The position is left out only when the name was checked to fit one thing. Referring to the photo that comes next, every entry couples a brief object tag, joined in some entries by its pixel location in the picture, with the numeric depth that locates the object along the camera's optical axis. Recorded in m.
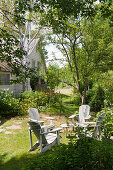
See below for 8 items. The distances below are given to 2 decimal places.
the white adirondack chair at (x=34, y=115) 6.05
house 12.59
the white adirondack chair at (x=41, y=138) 4.36
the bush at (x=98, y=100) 9.91
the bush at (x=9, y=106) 8.93
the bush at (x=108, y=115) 5.56
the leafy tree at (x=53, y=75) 9.03
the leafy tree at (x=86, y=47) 8.22
